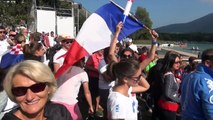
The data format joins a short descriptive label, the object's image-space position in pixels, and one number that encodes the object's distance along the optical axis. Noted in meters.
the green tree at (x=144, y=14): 120.94
